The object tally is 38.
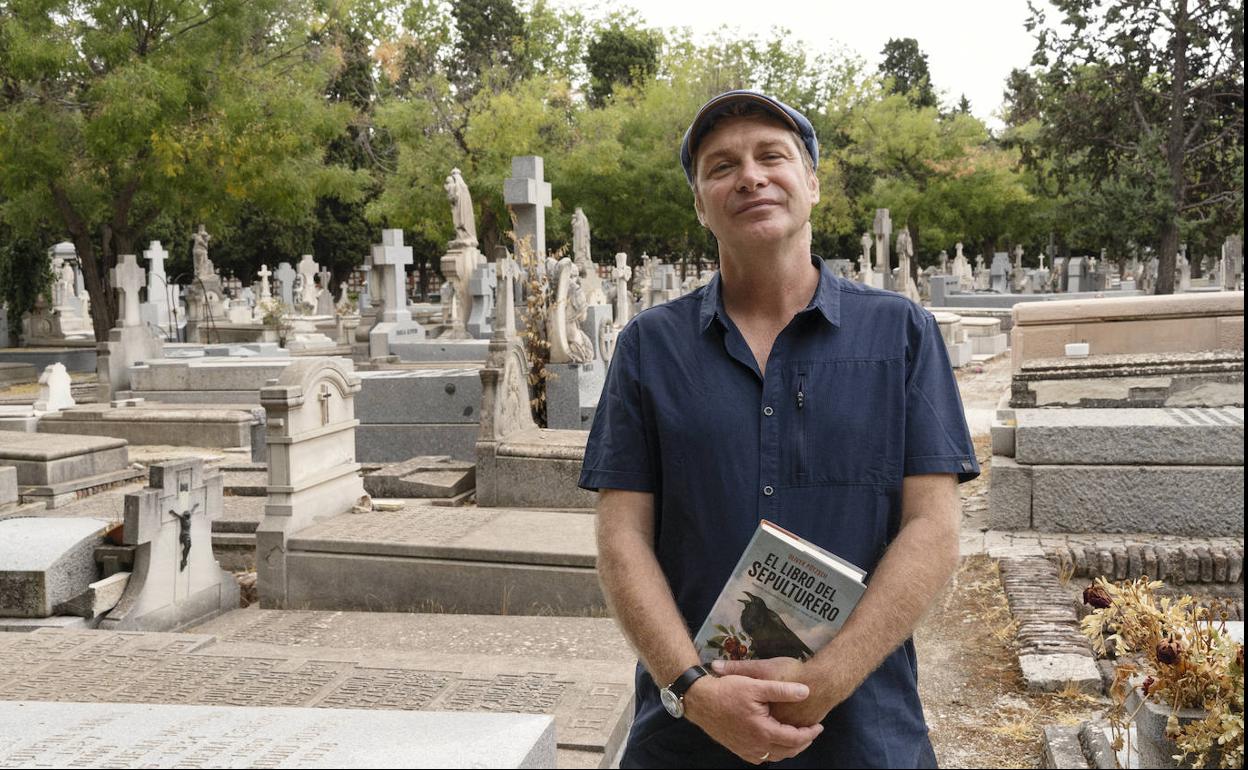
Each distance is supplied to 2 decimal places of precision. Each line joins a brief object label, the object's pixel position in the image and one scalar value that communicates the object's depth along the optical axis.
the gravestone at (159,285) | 27.58
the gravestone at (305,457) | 6.96
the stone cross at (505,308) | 10.40
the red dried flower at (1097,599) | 3.57
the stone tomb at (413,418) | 11.84
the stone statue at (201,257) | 31.70
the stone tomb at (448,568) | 6.38
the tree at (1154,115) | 24.58
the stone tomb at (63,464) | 10.02
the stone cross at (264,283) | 35.47
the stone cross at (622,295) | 20.53
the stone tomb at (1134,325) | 10.64
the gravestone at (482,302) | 20.75
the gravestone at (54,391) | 14.18
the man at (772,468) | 1.90
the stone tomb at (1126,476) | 6.82
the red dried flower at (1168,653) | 3.20
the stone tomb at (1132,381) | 8.78
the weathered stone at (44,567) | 6.08
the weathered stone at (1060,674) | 4.70
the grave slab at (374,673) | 4.23
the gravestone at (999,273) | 41.49
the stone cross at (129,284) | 17.17
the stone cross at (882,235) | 31.03
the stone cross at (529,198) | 14.10
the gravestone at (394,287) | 20.33
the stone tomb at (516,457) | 8.60
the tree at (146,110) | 18.39
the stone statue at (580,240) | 19.23
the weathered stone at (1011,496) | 7.14
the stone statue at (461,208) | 19.22
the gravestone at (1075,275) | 38.56
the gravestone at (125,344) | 16.39
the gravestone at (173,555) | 6.25
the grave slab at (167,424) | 12.79
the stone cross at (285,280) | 38.64
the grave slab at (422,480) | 9.28
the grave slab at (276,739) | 2.31
